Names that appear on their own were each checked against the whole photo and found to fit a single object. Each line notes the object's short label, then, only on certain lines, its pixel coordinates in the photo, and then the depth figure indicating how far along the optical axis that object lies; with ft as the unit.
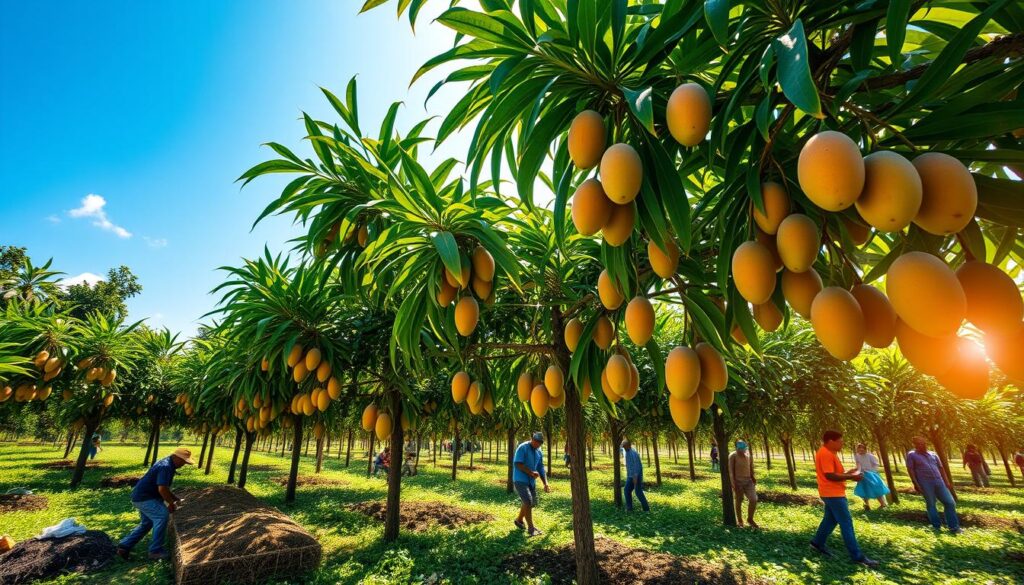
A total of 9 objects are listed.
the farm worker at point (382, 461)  53.50
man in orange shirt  17.94
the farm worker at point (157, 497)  19.56
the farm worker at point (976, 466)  53.47
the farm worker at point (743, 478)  24.88
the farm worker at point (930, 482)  24.39
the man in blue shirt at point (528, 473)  22.86
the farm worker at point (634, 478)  30.42
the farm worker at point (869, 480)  26.03
